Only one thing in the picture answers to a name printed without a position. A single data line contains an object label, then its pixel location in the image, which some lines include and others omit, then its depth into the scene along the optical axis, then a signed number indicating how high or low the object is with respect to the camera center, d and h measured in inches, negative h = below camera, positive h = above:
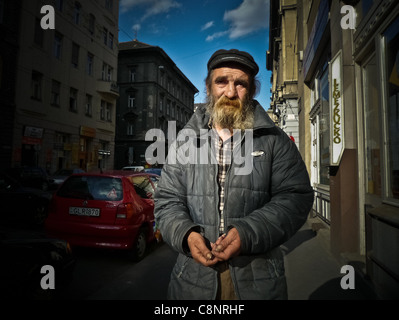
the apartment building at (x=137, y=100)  1359.5 +383.8
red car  180.1 -30.9
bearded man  55.9 -8.5
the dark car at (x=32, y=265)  100.1 -41.9
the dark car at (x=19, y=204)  281.9 -38.6
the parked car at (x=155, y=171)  589.0 -0.1
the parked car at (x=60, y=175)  531.3 -12.4
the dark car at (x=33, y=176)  470.0 -13.1
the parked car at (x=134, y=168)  875.9 +8.8
